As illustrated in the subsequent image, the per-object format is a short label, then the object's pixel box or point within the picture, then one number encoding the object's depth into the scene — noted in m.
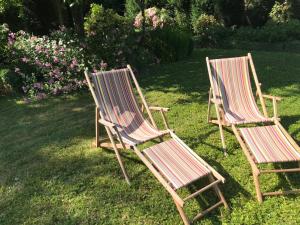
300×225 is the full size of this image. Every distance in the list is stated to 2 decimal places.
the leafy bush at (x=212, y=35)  9.30
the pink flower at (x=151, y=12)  8.48
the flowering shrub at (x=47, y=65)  5.45
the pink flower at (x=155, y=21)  8.07
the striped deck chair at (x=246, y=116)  2.86
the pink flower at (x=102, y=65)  5.65
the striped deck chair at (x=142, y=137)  2.69
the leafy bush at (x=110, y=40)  6.00
